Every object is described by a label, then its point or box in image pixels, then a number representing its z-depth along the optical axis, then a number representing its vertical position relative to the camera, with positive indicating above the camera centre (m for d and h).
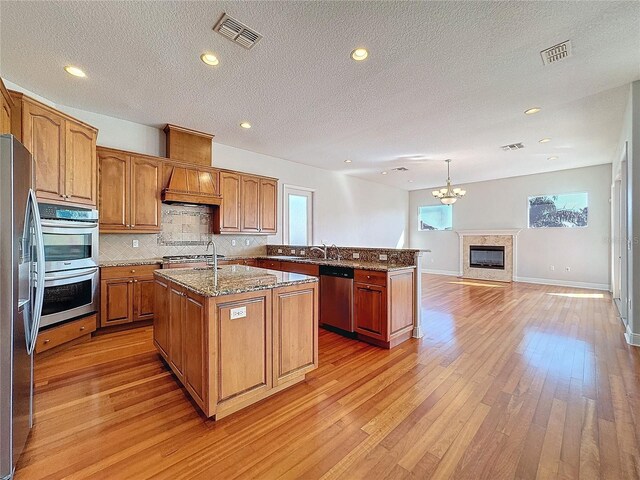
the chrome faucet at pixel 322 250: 4.34 -0.15
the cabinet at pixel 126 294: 3.51 -0.71
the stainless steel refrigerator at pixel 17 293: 1.35 -0.29
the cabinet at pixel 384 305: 3.09 -0.75
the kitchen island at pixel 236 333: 1.85 -0.70
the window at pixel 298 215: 6.34 +0.59
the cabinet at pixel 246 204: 4.84 +0.66
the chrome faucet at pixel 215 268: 2.22 -0.23
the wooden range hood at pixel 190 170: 4.22 +1.11
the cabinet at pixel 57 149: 2.66 +0.96
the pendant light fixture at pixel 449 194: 6.51 +1.11
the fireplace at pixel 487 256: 8.01 -0.46
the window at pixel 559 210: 6.91 +0.79
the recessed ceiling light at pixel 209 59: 2.58 +1.71
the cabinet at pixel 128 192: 3.67 +0.67
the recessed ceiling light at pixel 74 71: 2.78 +1.73
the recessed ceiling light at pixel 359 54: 2.48 +1.70
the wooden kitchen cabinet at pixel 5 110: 2.30 +1.12
